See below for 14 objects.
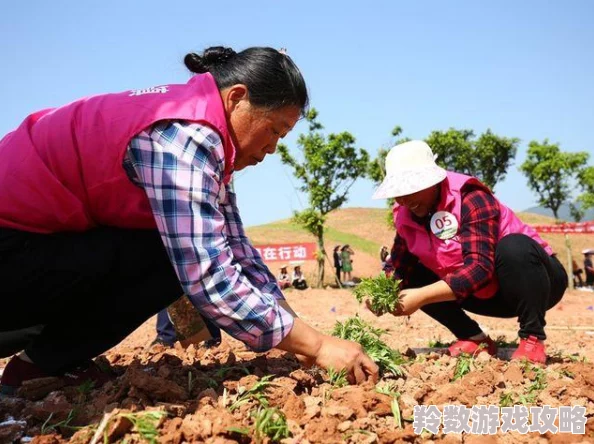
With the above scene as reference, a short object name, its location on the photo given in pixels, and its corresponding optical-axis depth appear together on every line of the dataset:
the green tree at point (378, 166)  16.69
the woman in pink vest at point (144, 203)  1.94
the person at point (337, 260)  17.02
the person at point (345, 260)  16.91
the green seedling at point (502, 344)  3.81
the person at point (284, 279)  15.11
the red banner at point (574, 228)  15.02
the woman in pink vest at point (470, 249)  3.06
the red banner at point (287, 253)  17.38
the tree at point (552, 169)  21.64
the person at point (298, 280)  15.41
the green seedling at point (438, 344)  4.02
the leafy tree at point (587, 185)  20.81
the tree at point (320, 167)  15.80
